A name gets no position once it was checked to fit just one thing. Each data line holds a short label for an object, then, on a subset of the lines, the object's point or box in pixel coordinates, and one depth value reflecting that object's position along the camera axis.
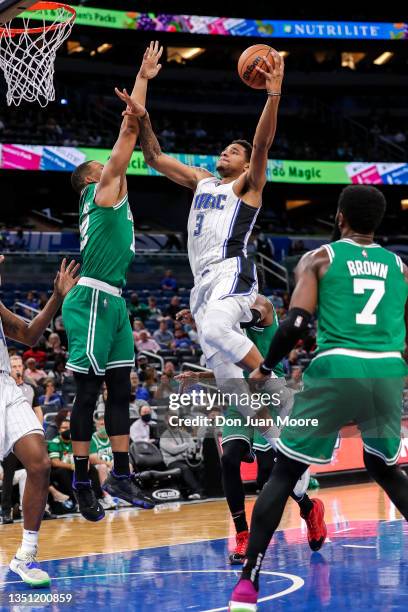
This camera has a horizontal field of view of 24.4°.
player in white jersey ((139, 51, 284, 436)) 6.91
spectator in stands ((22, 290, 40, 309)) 22.78
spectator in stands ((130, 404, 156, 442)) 14.51
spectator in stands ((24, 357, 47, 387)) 16.84
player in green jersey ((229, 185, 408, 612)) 5.51
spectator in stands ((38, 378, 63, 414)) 15.05
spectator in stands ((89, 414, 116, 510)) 13.30
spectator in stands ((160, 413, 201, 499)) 14.33
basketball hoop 8.77
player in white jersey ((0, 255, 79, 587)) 6.97
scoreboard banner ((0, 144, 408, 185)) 29.17
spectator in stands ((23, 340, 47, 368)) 18.48
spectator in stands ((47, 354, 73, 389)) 17.77
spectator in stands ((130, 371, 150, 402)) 16.28
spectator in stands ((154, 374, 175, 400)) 16.31
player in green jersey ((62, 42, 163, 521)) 7.23
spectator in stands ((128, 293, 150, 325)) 23.95
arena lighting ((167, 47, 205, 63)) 40.97
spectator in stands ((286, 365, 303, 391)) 18.20
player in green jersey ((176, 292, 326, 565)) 8.18
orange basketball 7.18
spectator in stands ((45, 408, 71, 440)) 13.31
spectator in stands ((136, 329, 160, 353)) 20.72
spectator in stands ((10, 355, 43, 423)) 11.73
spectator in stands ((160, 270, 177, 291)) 27.59
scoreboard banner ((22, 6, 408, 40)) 33.97
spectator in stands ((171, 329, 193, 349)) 21.84
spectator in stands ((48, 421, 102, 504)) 12.91
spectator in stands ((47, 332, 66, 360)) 19.09
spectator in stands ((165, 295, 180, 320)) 24.49
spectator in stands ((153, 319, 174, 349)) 22.09
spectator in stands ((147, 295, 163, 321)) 24.15
